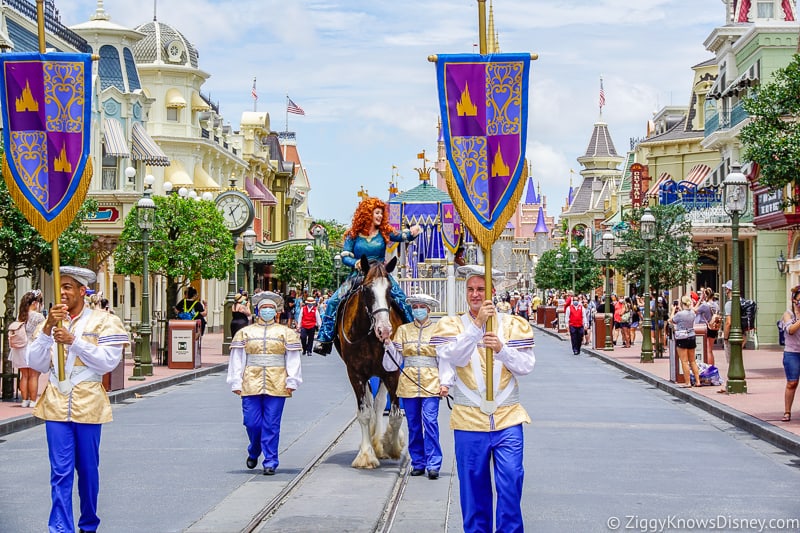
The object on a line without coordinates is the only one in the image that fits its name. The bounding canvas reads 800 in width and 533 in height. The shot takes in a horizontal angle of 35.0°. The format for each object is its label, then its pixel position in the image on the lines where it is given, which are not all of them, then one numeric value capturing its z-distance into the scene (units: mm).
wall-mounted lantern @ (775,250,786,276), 41500
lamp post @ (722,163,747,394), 22047
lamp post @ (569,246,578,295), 58188
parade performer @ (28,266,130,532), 8180
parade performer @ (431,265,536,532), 7395
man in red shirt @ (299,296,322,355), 39125
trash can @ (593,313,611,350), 41688
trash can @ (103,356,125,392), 22344
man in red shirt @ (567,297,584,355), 39500
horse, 12414
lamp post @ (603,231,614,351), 39438
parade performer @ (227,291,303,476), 12234
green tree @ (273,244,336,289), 70062
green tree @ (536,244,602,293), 75062
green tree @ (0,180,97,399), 20328
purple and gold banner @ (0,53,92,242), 9914
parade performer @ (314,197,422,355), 13266
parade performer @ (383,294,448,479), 11992
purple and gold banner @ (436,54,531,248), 9031
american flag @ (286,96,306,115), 86875
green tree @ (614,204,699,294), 37156
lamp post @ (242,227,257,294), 39625
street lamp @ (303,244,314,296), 53562
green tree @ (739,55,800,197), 20219
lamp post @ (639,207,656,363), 33062
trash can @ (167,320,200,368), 30141
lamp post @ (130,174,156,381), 27141
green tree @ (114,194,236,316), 33125
